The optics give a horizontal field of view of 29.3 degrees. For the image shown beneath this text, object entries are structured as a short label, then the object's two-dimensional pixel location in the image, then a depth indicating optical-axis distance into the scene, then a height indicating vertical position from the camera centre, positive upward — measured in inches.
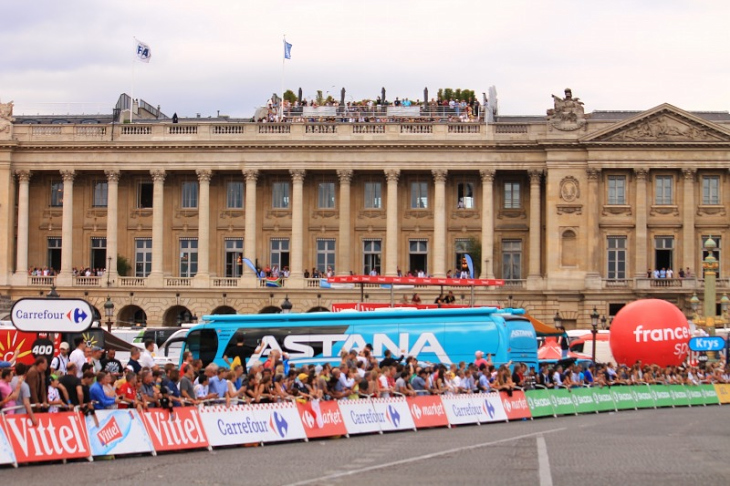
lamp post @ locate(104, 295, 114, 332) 2833.2 -65.8
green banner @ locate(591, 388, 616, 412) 1828.2 -156.1
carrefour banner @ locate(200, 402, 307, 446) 1173.7 -125.3
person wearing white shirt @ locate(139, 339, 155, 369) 1422.2 -81.6
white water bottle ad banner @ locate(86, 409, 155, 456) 1066.7 -121.5
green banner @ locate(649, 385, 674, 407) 2015.3 -164.5
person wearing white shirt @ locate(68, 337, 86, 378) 1331.2 -76.0
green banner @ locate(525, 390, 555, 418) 1638.8 -144.7
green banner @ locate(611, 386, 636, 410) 1894.7 -159.1
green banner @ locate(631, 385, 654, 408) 1960.1 -162.1
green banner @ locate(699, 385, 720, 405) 2128.4 -171.4
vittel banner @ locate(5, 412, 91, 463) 1005.2 -118.2
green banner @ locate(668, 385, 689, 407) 2054.6 -167.3
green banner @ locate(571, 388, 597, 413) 1758.1 -151.4
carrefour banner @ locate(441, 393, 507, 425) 1480.1 -138.9
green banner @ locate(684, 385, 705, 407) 2086.6 -170.0
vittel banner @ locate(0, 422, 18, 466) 990.4 -123.6
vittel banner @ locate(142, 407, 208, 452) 1112.8 -122.5
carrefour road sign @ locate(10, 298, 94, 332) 1133.1 -31.6
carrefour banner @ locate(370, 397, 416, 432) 1362.0 -131.8
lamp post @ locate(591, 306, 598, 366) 2633.1 -84.6
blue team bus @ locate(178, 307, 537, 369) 1929.1 -77.1
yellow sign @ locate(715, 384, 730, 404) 2162.5 -171.2
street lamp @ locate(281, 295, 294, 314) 2731.3 -53.5
